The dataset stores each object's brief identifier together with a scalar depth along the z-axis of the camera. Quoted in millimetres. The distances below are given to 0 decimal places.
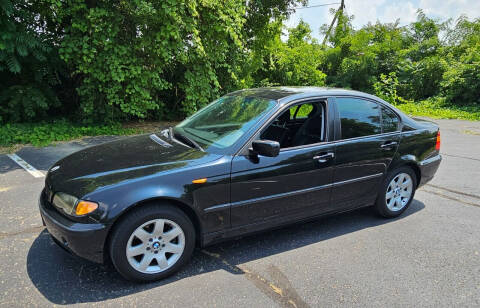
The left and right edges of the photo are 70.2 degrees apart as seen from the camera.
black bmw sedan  2643
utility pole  21842
